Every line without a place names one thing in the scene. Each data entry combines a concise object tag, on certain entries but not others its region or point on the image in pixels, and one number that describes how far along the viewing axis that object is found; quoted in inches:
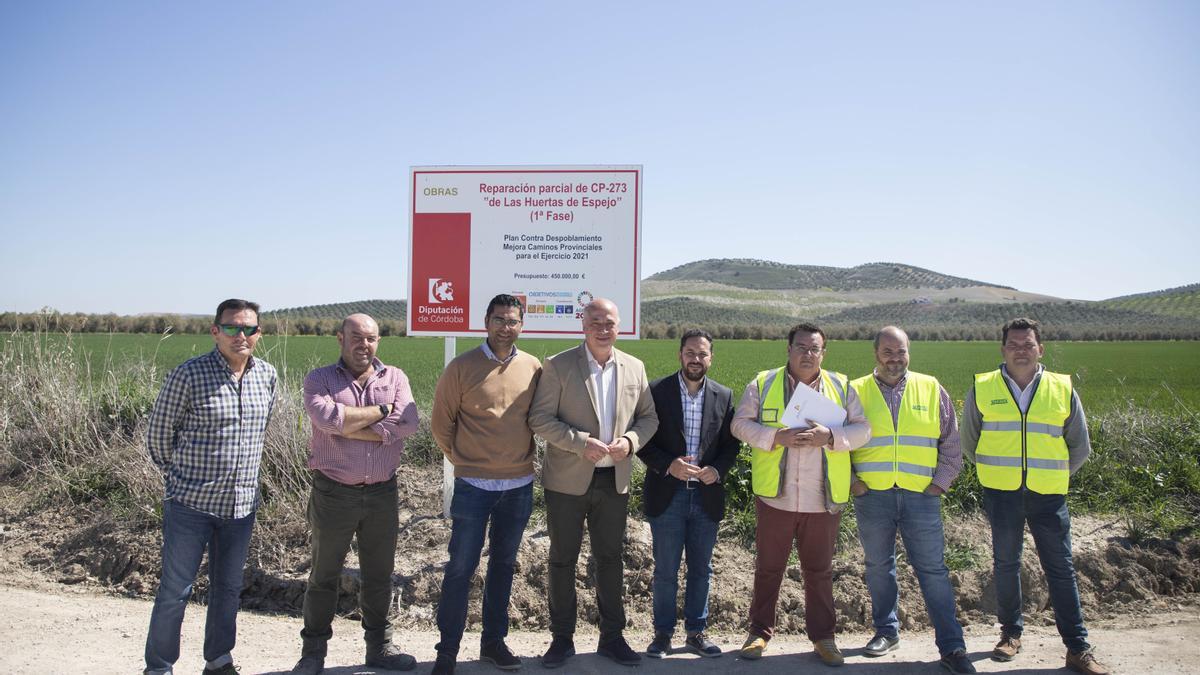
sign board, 259.8
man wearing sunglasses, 163.8
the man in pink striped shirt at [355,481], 175.5
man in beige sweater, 180.4
